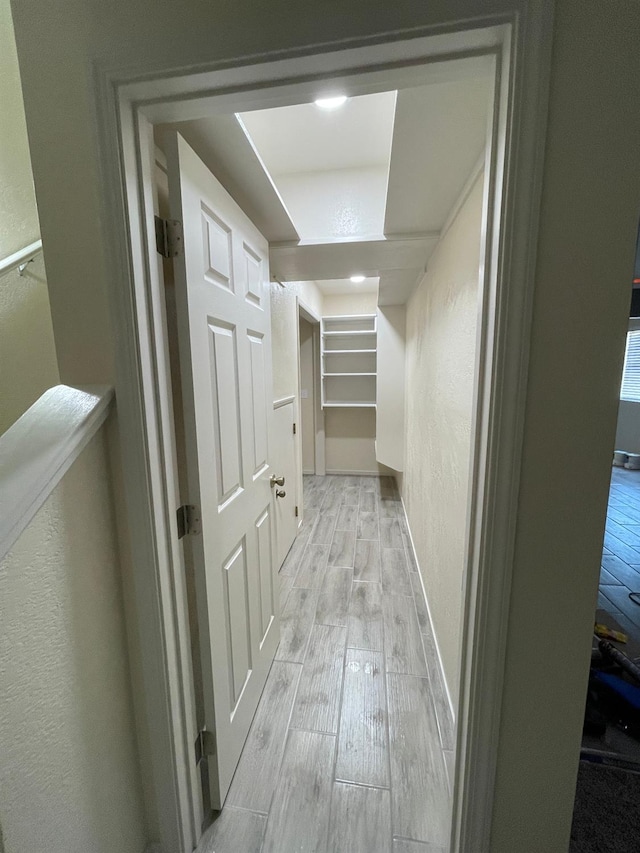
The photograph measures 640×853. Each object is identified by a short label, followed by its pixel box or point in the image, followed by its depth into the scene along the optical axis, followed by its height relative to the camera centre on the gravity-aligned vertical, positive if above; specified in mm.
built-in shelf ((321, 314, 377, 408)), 4438 +211
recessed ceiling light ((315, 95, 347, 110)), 1585 +1316
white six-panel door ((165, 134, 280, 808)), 936 -187
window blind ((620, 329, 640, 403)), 3924 +19
